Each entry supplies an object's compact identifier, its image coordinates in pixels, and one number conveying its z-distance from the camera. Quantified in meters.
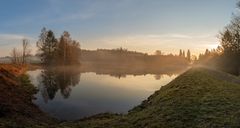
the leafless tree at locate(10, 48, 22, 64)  58.75
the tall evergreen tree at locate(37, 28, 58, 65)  60.07
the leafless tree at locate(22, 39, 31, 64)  61.24
